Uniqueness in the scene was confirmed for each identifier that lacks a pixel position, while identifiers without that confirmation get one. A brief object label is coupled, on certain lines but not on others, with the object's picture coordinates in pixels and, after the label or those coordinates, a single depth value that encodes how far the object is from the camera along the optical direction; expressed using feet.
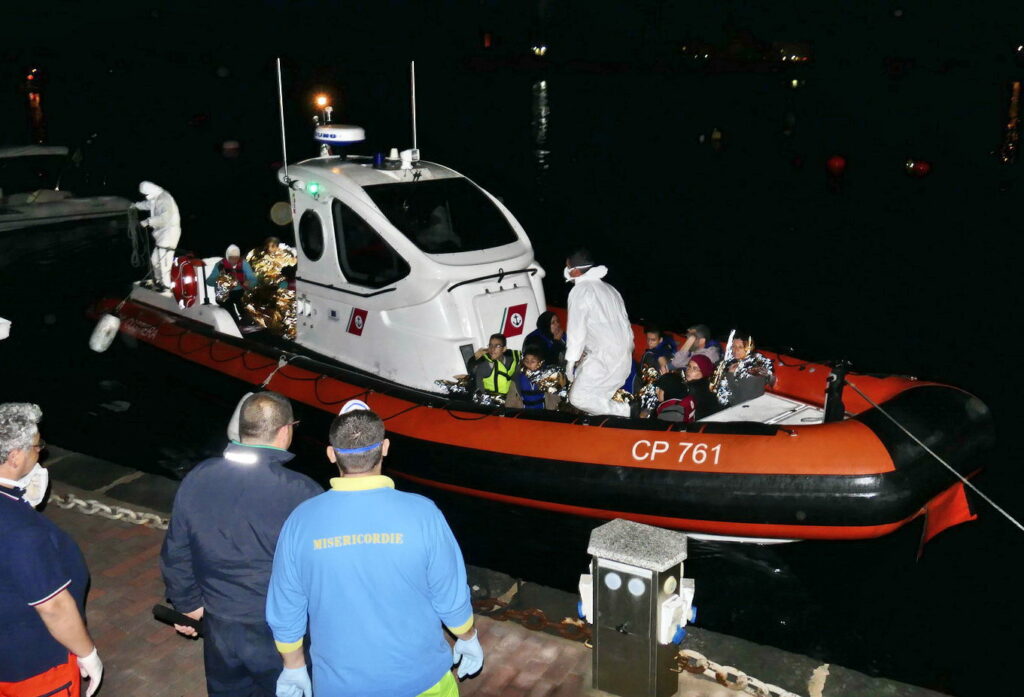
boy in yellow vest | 23.25
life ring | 28.84
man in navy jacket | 10.37
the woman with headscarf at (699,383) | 22.99
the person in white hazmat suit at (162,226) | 29.12
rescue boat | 19.11
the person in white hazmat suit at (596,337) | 21.50
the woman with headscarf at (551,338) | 23.91
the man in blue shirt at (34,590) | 9.41
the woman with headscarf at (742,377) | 23.62
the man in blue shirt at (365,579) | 9.07
